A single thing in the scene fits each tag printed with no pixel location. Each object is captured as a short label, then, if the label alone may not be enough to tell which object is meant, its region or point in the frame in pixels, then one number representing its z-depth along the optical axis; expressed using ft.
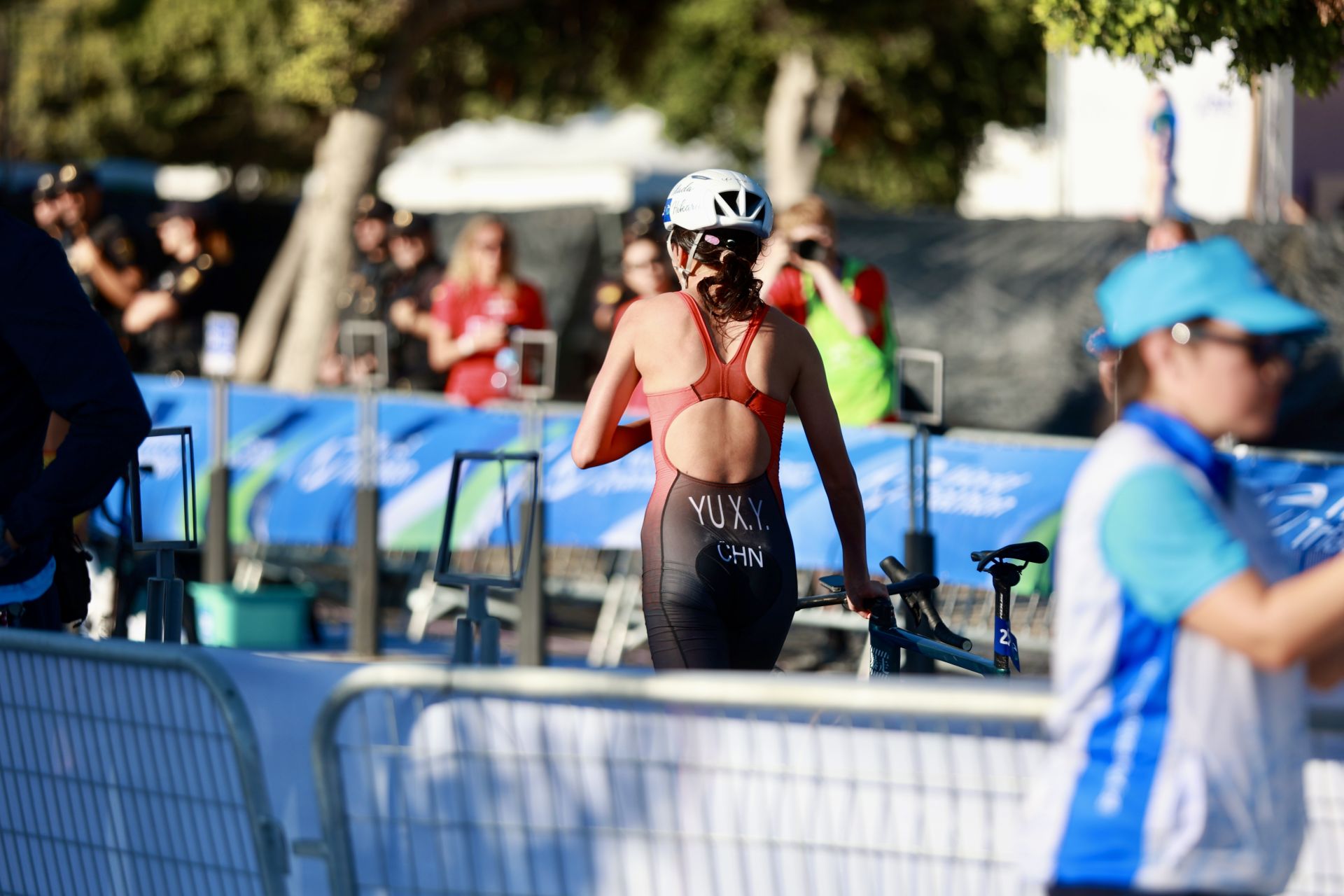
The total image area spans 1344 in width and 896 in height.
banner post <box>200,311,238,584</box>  64.54
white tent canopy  177.99
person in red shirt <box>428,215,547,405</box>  69.31
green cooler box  61.93
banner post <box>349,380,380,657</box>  62.03
